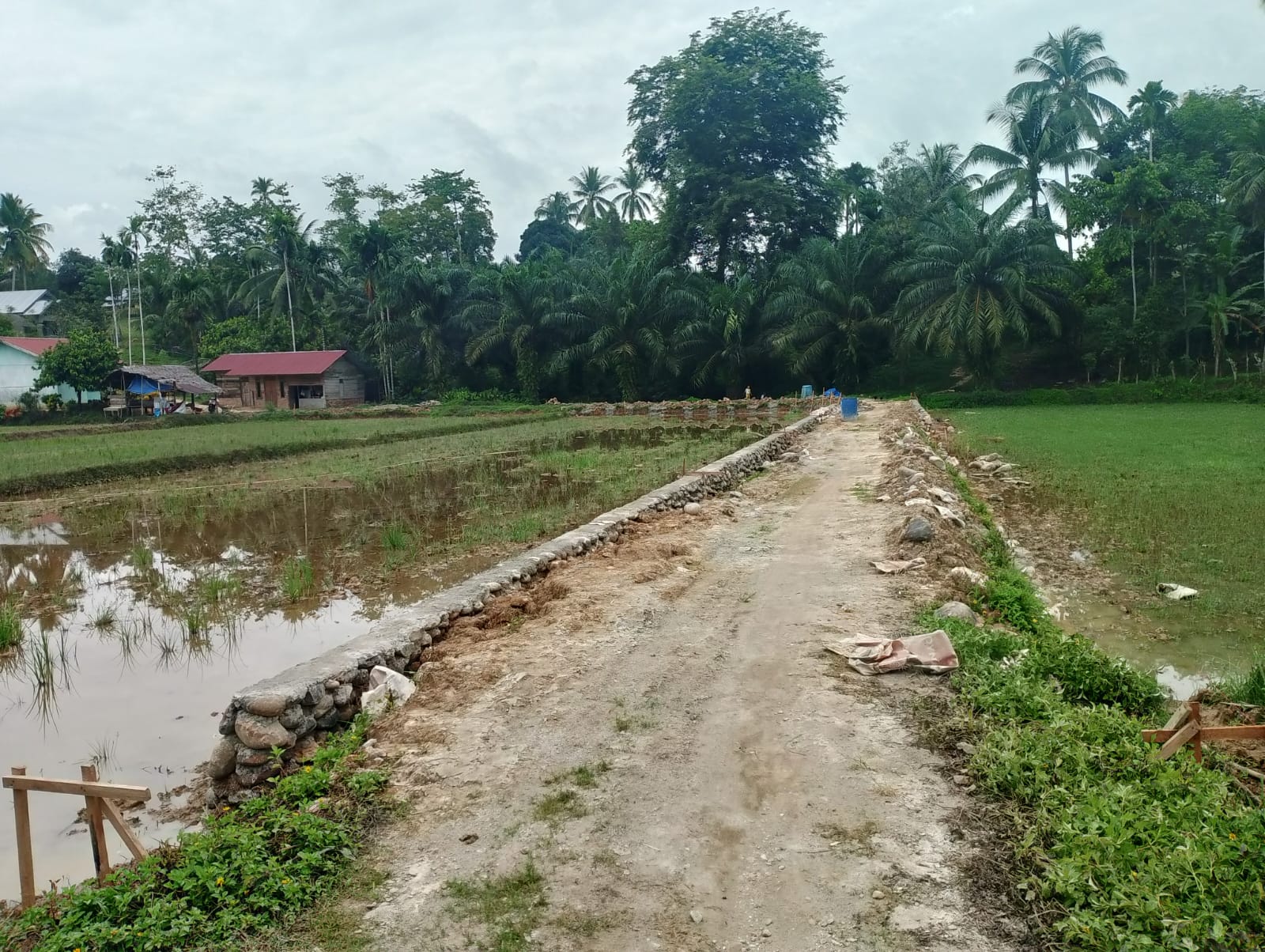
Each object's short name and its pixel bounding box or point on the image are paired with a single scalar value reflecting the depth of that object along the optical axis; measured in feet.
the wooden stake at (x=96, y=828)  10.99
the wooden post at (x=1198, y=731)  11.55
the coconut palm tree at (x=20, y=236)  152.15
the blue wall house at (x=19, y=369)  116.98
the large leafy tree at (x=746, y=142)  125.08
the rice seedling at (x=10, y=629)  22.29
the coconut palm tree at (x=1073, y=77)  113.19
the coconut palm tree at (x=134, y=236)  136.87
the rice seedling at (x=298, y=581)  25.95
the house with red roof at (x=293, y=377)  130.11
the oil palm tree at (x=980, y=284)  100.01
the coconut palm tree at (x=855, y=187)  133.49
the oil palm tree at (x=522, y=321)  119.85
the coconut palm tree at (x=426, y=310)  124.36
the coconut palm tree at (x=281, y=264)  129.90
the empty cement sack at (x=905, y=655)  15.85
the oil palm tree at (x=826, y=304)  109.40
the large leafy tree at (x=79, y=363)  102.18
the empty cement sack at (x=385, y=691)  15.64
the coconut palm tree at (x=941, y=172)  136.15
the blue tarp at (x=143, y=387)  112.78
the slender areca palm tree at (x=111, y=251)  134.72
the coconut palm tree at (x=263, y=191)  168.25
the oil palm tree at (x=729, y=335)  114.62
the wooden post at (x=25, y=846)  10.73
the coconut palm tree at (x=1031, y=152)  110.01
